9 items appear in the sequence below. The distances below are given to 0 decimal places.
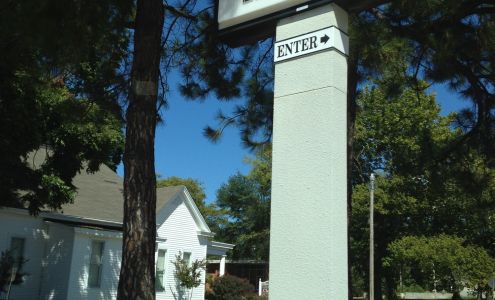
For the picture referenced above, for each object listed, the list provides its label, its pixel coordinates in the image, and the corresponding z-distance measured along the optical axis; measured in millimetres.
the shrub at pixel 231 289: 26092
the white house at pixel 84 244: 19125
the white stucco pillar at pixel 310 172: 3791
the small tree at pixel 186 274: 23000
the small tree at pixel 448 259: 31844
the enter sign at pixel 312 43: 4098
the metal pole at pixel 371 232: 27898
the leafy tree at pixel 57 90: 6180
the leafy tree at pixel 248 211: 50438
